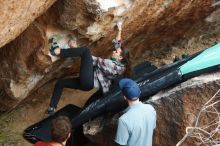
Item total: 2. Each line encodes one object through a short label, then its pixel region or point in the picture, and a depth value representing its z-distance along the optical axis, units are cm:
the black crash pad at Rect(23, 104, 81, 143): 421
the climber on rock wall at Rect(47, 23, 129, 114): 403
